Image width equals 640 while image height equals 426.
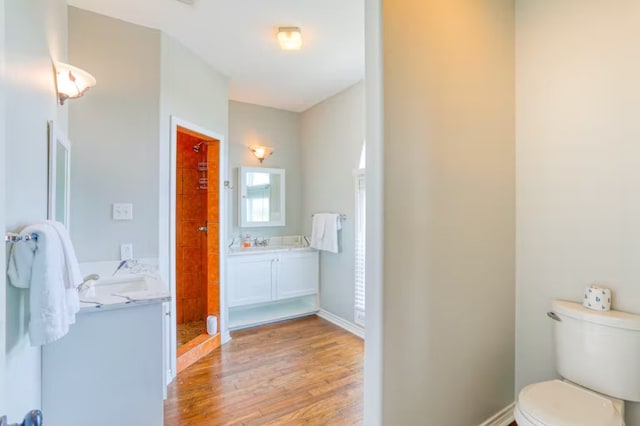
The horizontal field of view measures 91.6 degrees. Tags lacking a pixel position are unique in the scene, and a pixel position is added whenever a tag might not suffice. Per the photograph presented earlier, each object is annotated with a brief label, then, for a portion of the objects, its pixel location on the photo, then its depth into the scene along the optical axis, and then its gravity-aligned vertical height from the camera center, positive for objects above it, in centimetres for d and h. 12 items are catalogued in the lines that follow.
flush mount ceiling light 241 +139
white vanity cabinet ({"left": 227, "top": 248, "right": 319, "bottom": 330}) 354 -85
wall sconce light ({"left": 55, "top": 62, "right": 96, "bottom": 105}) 167 +73
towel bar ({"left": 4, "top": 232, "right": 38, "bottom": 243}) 89 -7
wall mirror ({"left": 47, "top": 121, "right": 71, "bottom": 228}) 147 +20
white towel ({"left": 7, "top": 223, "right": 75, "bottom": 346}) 100 -22
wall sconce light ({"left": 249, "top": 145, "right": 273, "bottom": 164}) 404 +82
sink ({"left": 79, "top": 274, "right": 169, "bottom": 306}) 155 -44
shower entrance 371 -24
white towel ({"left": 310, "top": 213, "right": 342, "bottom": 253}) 366 -21
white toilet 131 -79
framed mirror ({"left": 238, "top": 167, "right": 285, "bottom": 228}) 396 +22
